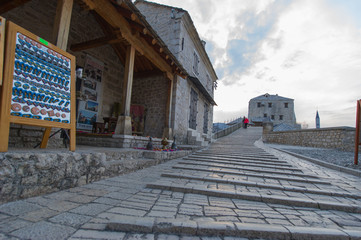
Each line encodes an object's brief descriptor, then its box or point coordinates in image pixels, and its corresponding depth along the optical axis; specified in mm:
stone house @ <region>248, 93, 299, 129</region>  41375
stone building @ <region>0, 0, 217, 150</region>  4387
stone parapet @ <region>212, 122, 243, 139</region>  17625
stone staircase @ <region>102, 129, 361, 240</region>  1750
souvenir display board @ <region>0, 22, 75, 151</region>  2109
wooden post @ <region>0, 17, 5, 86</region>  1996
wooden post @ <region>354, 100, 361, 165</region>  5576
